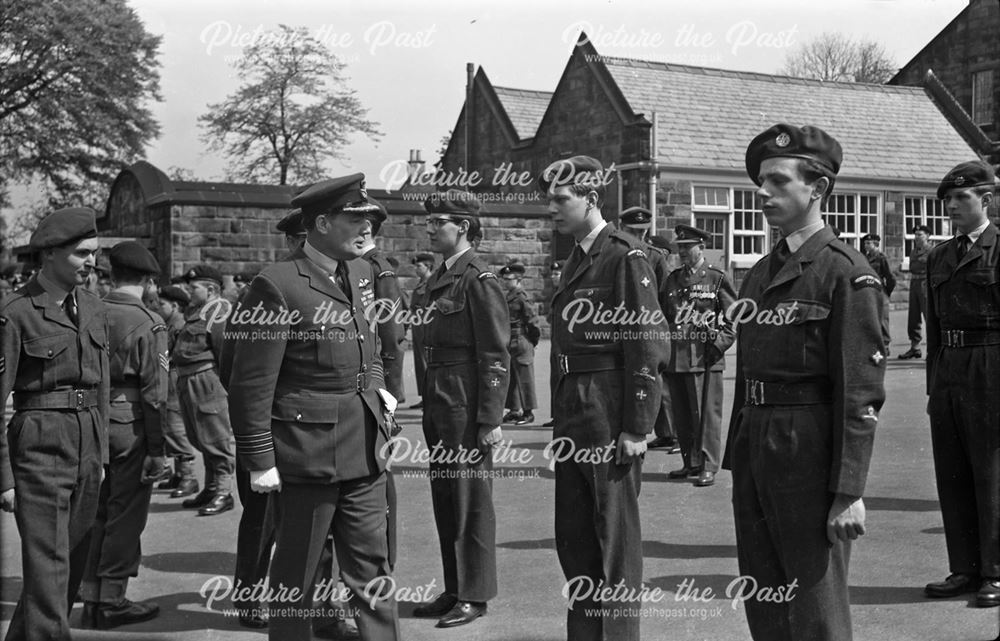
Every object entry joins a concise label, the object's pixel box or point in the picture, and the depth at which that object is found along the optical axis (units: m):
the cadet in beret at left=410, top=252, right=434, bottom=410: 6.95
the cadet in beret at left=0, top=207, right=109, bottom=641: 5.31
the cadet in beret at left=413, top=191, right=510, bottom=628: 6.21
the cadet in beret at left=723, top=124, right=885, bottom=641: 4.01
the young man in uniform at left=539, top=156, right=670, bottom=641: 5.21
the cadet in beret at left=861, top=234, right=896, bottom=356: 18.11
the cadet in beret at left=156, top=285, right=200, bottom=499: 10.09
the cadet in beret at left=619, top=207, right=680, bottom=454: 11.07
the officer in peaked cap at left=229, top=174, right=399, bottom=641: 4.69
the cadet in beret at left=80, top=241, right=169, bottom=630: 6.37
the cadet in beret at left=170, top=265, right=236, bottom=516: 9.38
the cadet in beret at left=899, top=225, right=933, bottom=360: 17.70
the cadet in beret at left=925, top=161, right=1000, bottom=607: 6.18
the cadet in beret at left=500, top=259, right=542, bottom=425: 14.59
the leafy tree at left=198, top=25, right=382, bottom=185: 39.69
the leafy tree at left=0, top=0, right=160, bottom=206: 36.88
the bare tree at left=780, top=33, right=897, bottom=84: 62.75
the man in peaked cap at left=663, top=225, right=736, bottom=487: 10.10
